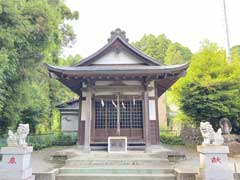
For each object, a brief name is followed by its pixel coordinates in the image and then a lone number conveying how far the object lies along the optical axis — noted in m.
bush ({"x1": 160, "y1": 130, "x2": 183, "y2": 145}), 13.32
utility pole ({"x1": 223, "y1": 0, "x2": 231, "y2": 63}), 19.98
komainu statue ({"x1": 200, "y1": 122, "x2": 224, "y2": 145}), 6.07
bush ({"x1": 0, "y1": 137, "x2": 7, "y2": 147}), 9.70
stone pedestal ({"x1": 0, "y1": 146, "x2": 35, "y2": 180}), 5.83
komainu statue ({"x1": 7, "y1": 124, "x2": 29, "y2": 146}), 6.12
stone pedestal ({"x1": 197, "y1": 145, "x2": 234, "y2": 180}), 5.79
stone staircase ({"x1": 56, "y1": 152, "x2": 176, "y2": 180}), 7.10
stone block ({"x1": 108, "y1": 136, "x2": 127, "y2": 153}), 9.70
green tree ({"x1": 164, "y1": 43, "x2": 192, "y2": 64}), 28.41
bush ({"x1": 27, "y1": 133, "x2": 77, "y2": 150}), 12.38
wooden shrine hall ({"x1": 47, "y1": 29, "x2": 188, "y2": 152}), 9.58
